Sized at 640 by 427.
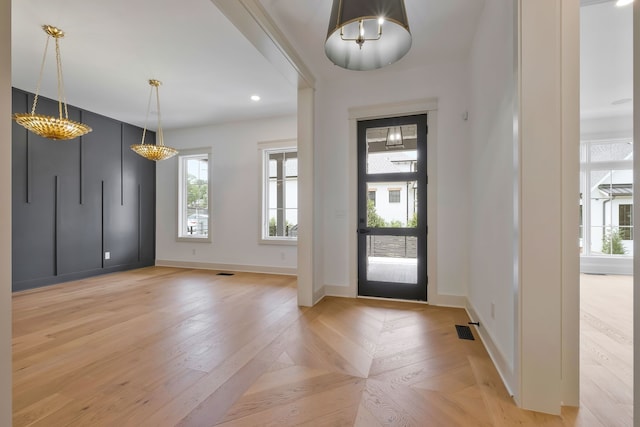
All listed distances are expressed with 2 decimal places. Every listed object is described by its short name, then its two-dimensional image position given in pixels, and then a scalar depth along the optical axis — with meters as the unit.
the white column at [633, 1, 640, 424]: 0.75
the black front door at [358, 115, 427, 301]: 3.52
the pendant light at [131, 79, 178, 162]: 4.23
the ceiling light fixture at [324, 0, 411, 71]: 1.69
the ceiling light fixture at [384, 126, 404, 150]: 3.62
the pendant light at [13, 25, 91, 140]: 2.85
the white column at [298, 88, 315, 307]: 3.39
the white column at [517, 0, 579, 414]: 1.52
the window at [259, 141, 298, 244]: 5.37
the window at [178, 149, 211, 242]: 6.00
